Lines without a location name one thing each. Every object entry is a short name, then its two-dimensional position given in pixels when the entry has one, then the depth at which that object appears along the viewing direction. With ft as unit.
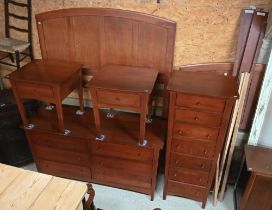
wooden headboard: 6.56
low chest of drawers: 6.62
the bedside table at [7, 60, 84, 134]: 6.15
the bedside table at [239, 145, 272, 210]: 5.83
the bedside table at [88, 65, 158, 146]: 5.70
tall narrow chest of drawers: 5.39
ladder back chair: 7.17
